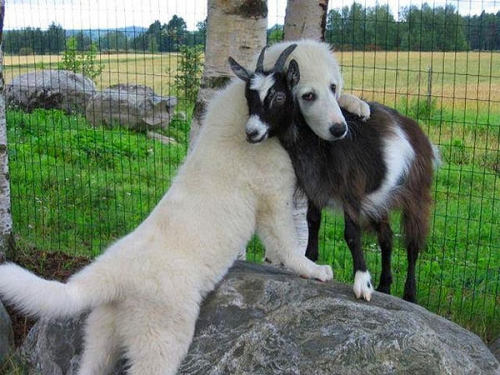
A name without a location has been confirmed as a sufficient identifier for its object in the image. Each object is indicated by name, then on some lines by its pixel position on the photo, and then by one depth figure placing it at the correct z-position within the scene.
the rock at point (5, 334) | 4.94
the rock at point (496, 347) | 4.99
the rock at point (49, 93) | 12.08
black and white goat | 4.12
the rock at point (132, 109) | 11.07
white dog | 3.70
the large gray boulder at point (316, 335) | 3.75
